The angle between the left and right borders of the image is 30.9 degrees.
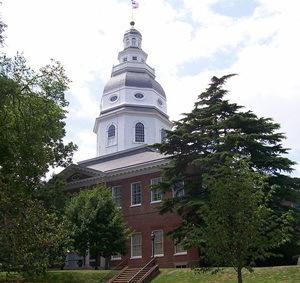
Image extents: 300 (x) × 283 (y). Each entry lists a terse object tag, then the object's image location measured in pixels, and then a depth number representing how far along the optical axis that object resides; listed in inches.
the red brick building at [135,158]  1585.9
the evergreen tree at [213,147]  1235.9
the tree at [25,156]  696.4
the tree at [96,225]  1372.5
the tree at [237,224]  748.6
